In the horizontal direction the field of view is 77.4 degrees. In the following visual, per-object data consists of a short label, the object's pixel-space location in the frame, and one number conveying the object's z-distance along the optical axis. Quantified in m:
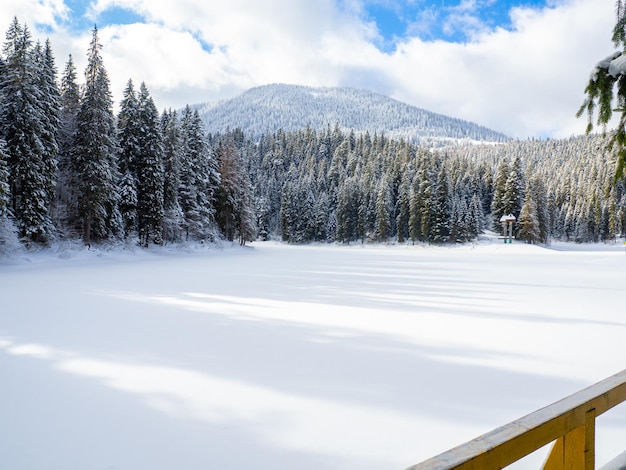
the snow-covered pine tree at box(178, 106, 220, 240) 38.16
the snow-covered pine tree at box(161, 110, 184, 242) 34.28
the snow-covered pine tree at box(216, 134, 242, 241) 44.41
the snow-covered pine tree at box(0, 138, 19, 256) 19.22
